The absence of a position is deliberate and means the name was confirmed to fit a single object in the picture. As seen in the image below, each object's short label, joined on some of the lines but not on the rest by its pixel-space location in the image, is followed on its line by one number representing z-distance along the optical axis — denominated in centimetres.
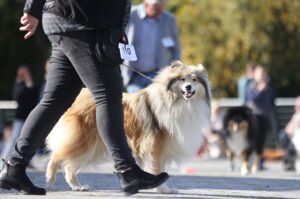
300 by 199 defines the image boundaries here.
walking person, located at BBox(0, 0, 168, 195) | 625
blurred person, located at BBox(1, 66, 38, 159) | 1453
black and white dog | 1479
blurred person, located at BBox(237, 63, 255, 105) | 1697
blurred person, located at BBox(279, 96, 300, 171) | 1619
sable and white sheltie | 773
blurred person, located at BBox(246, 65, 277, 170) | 1630
